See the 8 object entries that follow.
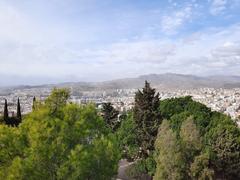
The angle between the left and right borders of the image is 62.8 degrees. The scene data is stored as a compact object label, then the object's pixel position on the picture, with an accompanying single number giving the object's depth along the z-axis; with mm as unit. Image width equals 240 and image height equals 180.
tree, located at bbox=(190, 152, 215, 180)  11162
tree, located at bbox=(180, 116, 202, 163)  11402
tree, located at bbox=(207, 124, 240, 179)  12806
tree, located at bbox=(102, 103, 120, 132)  19179
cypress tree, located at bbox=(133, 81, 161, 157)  14707
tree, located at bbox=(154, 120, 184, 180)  10926
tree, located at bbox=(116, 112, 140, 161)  15552
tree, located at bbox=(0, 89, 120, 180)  5910
